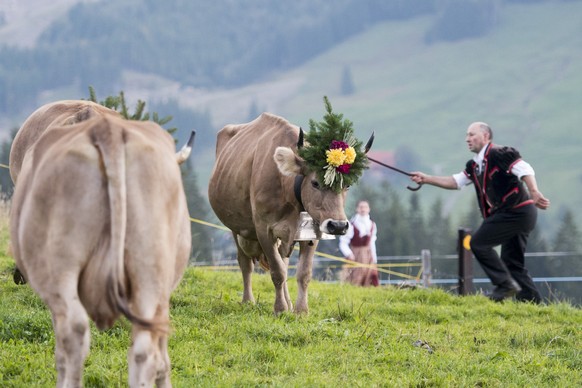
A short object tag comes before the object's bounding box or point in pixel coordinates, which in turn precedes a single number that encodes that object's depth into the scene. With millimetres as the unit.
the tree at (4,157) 53794
